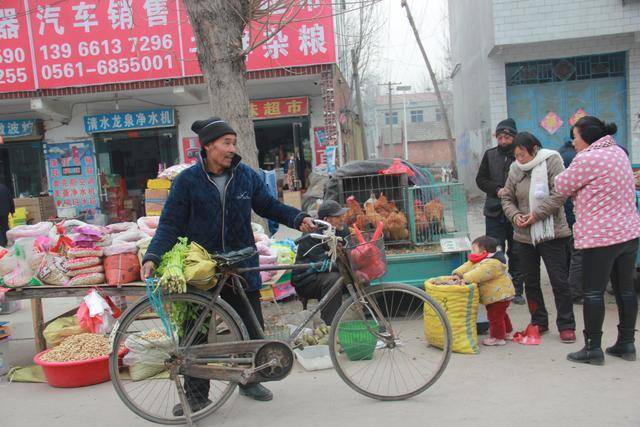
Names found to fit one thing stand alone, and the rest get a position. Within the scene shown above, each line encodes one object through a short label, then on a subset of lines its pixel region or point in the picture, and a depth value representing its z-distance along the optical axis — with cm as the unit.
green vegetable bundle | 321
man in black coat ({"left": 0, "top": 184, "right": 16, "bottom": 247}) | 721
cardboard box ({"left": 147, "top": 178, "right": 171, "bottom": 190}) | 771
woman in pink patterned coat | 387
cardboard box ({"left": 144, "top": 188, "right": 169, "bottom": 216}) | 768
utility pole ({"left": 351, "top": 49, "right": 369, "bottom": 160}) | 1768
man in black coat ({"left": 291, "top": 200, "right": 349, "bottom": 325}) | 446
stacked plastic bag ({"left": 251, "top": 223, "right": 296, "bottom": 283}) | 520
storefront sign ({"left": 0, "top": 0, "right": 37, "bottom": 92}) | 1105
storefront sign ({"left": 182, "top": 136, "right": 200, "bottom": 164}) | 1321
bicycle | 341
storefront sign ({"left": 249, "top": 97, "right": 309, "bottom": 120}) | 1256
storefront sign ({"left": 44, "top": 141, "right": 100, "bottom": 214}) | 1348
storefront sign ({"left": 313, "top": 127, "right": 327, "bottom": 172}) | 1271
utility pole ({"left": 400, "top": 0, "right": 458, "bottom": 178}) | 1582
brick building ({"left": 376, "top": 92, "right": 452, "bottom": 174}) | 4975
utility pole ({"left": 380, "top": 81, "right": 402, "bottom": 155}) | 3578
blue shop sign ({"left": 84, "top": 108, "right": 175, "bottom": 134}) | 1316
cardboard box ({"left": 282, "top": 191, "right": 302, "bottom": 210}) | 1169
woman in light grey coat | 452
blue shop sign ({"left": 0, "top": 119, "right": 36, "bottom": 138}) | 1328
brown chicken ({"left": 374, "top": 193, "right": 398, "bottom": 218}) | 568
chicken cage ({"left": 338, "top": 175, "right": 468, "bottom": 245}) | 561
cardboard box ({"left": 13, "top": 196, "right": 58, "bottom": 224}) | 1266
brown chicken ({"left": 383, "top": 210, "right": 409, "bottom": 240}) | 559
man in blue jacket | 349
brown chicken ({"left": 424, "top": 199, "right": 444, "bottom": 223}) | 573
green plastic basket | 368
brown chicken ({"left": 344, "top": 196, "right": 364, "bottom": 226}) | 559
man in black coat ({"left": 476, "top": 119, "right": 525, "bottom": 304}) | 561
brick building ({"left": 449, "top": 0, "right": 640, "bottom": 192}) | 949
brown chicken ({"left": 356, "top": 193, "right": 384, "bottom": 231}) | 552
